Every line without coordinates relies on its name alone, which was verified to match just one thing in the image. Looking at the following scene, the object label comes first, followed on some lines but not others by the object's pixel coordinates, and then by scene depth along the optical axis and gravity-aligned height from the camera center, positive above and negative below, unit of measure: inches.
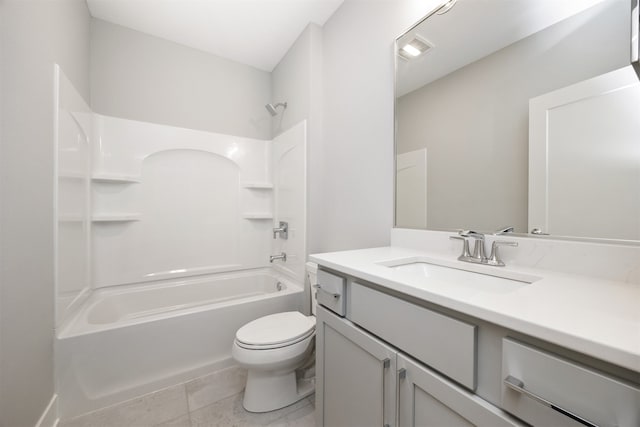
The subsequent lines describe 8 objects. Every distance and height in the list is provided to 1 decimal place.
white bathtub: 54.0 -32.0
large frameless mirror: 29.9 +15.2
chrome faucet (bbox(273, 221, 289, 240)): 93.4 -6.6
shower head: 94.6 +40.7
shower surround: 56.6 -11.3
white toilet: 52.4 -31.1
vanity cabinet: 16.5 -14.5
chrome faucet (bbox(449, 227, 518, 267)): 37.5 -5.8
